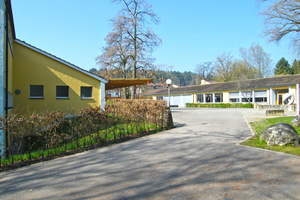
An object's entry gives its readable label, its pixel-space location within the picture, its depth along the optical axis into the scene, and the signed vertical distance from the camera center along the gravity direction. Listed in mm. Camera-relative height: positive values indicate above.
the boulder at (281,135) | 6898 -1054
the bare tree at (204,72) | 71894 +9354
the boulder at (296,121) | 10469 -925
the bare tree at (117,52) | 26391 +5852
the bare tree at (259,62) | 52469 +9167
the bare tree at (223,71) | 56625 +7953
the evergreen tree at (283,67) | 69750 +11095
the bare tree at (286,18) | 14802 +5662
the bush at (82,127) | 6703 -896
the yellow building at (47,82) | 14828 +1337
